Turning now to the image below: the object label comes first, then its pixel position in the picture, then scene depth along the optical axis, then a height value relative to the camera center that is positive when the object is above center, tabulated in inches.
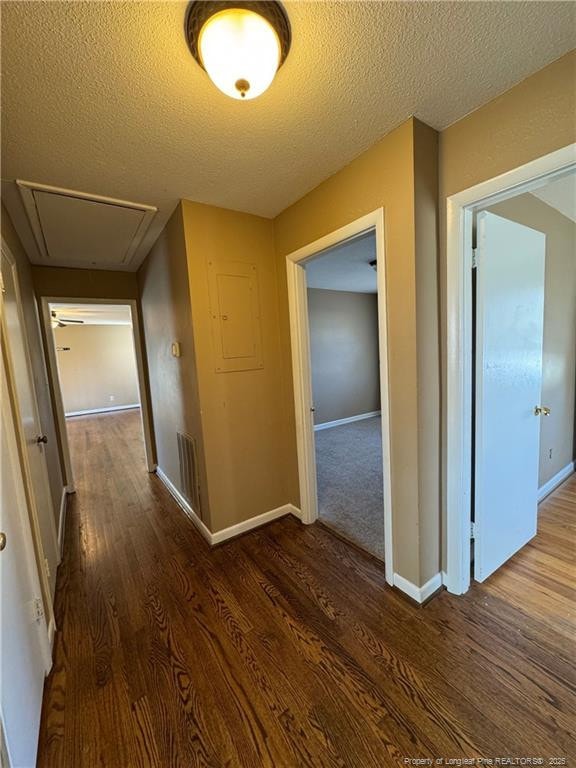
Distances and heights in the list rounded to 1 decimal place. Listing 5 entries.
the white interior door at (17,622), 37.4 -37.2
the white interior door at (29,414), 64.6 -11.3
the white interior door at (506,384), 63.2 -10.7
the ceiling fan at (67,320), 275.2 +40.2
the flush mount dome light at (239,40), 35.2 +37.2
